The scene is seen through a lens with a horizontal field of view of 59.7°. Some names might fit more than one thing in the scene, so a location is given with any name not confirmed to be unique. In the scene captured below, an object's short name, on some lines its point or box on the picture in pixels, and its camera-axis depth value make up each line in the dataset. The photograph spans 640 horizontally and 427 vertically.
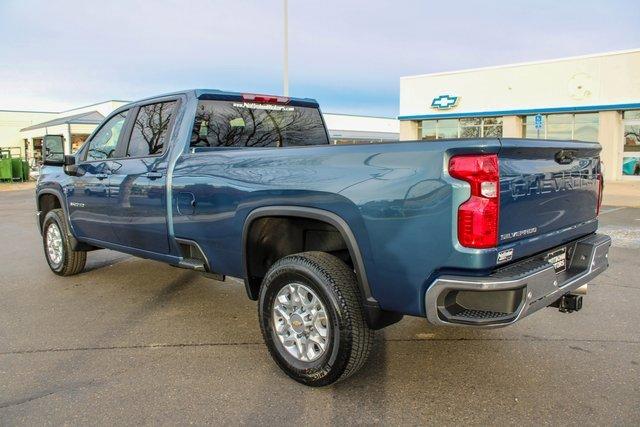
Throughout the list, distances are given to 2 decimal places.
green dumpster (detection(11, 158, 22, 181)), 29.11
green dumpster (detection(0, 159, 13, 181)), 28.27
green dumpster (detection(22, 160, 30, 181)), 29.88
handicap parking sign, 19.84
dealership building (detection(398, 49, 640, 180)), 23.38
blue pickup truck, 2.89
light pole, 16.08
